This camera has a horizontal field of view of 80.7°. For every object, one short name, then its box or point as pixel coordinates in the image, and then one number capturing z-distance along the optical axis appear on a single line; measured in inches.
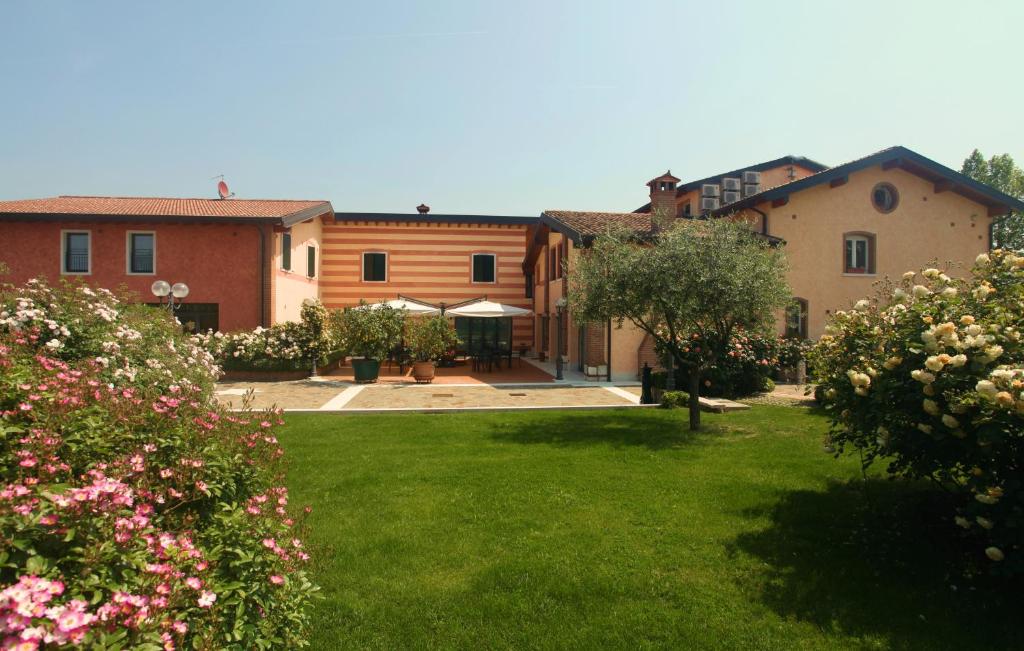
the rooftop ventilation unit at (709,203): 953.2
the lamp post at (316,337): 730.2
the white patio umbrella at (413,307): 849.5
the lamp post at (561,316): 720.3
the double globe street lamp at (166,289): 607.5
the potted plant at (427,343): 694.5
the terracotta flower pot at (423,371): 690.8
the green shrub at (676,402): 487.5
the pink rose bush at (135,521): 74.0
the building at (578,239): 753.0
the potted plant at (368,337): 701.9
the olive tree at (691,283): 379.2
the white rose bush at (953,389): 142.6
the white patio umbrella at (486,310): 869.2
